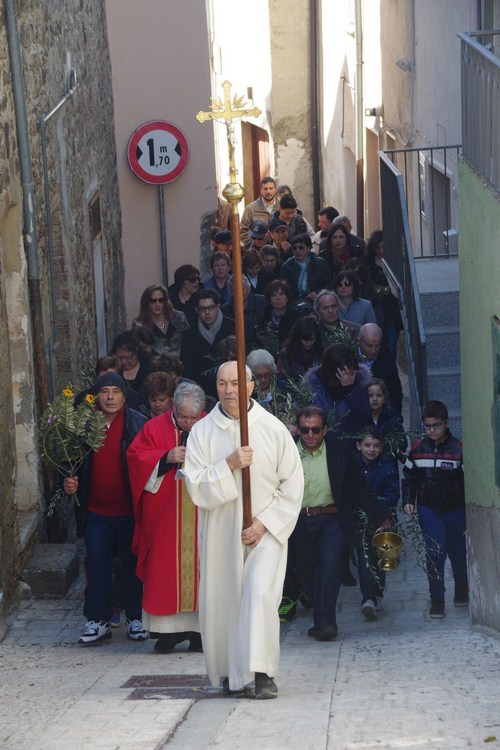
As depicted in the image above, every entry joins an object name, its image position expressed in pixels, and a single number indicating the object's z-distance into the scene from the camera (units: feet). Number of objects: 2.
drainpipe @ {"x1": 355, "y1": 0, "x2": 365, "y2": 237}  71.20
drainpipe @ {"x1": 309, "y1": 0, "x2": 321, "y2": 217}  90.58
